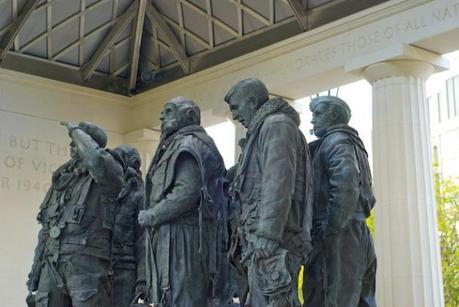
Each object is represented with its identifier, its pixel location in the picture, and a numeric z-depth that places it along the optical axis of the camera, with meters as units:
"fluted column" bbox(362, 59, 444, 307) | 13.79
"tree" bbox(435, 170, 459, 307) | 23.80
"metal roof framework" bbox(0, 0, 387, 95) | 18.00
